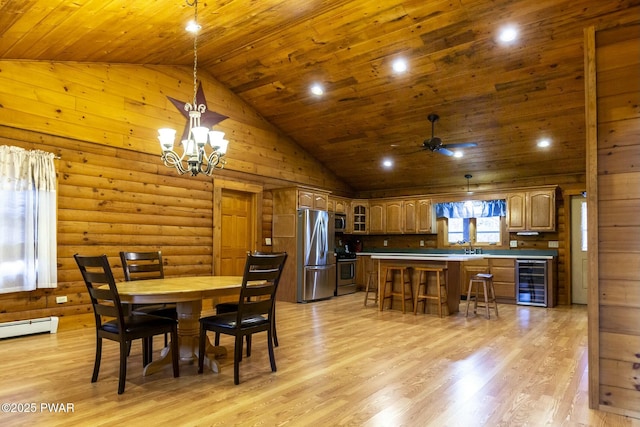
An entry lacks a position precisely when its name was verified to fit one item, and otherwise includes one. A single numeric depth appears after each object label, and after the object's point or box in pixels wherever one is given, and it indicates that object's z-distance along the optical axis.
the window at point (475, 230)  8.37
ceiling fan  5.79
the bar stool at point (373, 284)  7.12
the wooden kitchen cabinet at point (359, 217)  9.45
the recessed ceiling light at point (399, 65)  5.60
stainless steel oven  8.46
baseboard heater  4.43
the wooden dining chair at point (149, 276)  3.71
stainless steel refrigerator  7.38
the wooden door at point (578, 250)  7.38
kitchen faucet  8.33
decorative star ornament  6.27
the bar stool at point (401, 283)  6.32
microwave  8.88
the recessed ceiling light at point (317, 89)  6.48
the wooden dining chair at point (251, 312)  3.15
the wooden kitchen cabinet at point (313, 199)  7.51
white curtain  4.46
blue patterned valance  8.08
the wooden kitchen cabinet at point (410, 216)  8.98
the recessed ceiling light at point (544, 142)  6.72
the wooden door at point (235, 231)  6.98
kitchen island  6.06
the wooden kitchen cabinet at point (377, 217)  9.43
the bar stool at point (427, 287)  5.92
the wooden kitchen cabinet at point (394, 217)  9.19
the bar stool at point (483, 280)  5.90
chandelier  3.76
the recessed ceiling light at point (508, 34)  4.77
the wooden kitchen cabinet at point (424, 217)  8.80
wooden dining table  2.93
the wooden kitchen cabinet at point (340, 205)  8.92
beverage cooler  7.14
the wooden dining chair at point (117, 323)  2.90
